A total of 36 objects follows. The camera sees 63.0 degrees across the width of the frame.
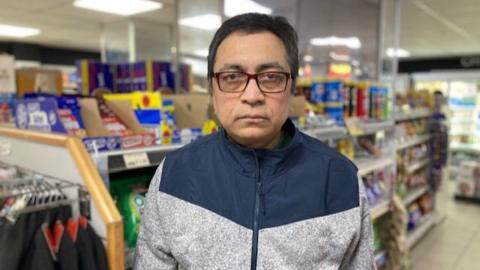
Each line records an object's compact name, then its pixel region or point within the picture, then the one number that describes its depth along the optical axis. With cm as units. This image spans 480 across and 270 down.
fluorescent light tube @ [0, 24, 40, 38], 814
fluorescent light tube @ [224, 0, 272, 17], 366
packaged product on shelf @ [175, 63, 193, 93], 354
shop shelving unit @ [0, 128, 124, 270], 108
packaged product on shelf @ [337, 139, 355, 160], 269
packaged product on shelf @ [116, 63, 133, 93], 275
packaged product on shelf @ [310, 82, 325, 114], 265
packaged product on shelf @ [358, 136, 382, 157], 309
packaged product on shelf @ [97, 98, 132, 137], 161
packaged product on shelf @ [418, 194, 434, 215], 507
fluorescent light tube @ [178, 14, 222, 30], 420
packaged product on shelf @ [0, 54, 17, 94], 221
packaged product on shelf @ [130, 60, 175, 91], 267
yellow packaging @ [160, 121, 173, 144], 157
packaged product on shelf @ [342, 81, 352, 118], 278
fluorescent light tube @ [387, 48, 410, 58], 377
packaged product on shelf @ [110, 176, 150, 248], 143
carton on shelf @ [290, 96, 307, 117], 225
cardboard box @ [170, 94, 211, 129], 194
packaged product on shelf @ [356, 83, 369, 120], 297
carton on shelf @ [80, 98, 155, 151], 140
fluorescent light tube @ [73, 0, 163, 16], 592
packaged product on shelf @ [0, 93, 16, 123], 210
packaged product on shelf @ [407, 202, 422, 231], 464
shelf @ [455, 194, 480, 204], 646
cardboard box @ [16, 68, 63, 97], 256
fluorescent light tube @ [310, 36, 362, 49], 518
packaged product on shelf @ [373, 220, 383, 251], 295
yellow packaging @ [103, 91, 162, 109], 167
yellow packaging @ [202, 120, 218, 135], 172
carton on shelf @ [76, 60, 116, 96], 284
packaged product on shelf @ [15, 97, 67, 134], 142
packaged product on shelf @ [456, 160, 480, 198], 626
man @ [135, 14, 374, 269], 99
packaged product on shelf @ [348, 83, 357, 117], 288
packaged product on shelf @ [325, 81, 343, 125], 263
